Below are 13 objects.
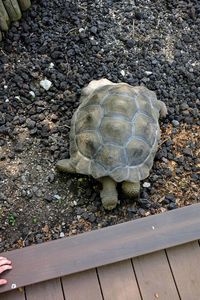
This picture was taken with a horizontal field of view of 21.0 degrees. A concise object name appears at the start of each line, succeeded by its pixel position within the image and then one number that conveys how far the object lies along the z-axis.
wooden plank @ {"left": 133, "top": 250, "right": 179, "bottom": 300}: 2.61
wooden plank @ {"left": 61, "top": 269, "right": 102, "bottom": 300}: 2.59
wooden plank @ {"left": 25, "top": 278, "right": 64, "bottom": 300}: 2.58
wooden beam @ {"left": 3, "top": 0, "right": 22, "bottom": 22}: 3.69
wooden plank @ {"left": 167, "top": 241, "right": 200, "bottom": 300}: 2.62
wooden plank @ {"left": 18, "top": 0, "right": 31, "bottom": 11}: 3.80
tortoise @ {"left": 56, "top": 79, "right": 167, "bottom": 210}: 3.10
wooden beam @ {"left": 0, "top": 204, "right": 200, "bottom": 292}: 2.60
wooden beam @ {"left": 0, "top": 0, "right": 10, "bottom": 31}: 3.66
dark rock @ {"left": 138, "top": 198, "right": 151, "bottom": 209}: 3.15
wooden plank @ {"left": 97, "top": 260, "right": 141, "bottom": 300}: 2.60
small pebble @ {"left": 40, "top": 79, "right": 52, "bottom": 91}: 3.58
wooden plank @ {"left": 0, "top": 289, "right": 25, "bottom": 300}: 2.57
